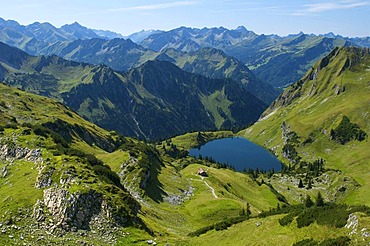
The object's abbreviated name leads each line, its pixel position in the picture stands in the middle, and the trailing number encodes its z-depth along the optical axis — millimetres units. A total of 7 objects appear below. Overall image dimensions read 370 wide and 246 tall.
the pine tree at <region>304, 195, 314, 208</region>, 112438
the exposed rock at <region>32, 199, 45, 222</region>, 60688
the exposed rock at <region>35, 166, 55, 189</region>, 68750
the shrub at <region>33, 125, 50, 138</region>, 101294
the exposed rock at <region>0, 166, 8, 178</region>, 79175
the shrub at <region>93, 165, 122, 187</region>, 75506
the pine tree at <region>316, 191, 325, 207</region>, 92725
